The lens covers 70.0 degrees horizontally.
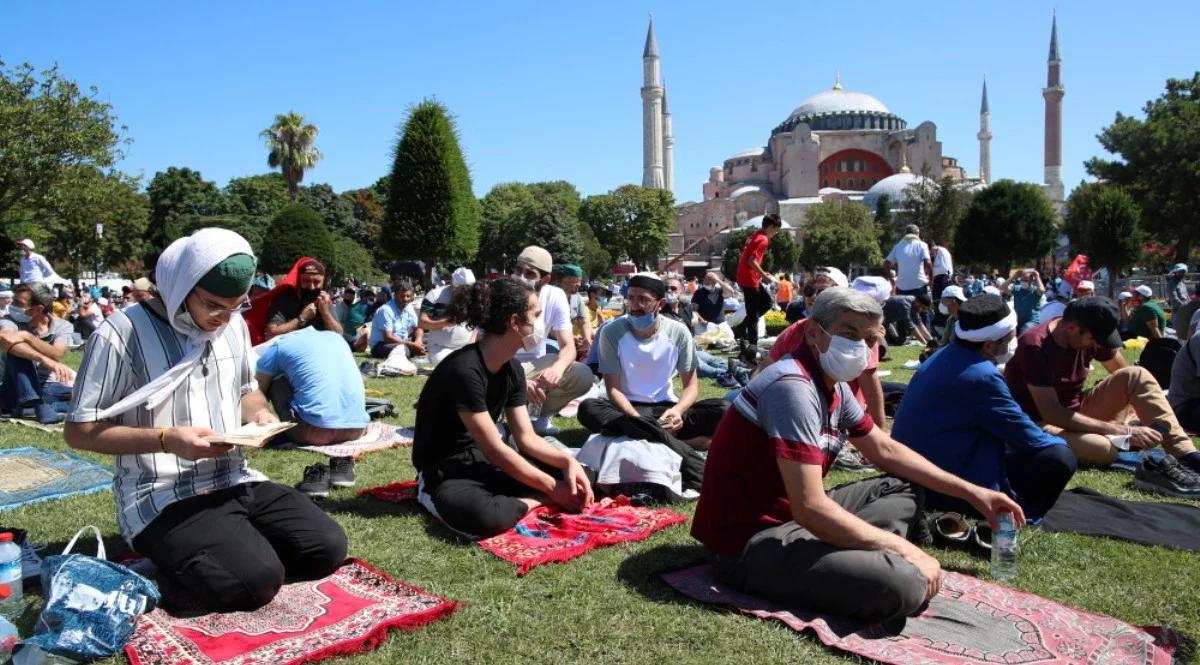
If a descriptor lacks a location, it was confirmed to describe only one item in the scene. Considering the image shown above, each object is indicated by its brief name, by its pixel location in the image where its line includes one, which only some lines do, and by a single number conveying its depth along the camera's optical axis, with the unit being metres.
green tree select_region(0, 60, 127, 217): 23.84
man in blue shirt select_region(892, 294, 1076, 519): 4.28
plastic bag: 2.88
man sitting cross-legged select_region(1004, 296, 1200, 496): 5.36
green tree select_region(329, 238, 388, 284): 43.81
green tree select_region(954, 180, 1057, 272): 53.62
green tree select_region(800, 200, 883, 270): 77.06
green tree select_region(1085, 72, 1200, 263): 41.97
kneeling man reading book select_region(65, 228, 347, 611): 3.22
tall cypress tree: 27.00
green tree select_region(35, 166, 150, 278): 25.81
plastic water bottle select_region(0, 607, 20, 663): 2.88
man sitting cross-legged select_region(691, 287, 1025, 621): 3.18
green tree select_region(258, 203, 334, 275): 35.47
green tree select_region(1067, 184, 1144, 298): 39.22
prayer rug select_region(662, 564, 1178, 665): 3.04
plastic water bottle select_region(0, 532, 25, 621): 3.25
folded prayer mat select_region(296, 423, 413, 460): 6.43
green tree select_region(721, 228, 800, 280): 83.51
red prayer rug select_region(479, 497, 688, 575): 4.06
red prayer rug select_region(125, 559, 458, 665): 2.98
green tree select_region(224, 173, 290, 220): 63.25
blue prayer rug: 5.17
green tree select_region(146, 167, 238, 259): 58.67
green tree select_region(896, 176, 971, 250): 60.47
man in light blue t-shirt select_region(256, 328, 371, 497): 6.54
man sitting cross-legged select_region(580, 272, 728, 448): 6.23
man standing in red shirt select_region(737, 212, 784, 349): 11.76
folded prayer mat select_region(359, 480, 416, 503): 5.07
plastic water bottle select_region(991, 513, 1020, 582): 3.72
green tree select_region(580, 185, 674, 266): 80.81
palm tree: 53.62
